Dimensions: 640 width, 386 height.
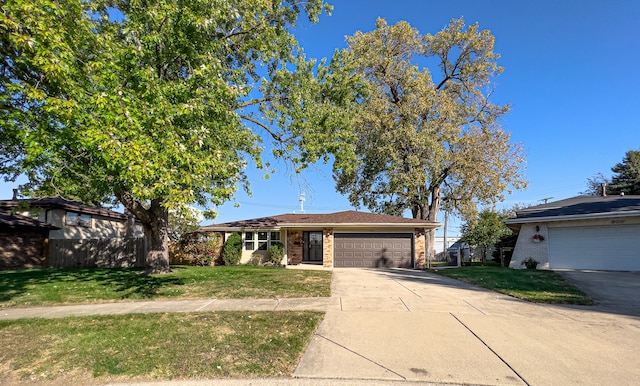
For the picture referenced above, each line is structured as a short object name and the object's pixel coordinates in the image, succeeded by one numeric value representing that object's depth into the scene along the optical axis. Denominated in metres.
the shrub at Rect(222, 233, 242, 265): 18.95
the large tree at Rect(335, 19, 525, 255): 20.89
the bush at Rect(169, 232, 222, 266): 19.09
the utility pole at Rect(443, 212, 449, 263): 36.84
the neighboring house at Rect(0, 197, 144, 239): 20.31
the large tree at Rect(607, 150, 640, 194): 34.34
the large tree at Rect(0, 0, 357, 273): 5.89
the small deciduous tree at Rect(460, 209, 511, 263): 20.83
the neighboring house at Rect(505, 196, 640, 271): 14.94
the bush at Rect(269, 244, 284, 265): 18.70
